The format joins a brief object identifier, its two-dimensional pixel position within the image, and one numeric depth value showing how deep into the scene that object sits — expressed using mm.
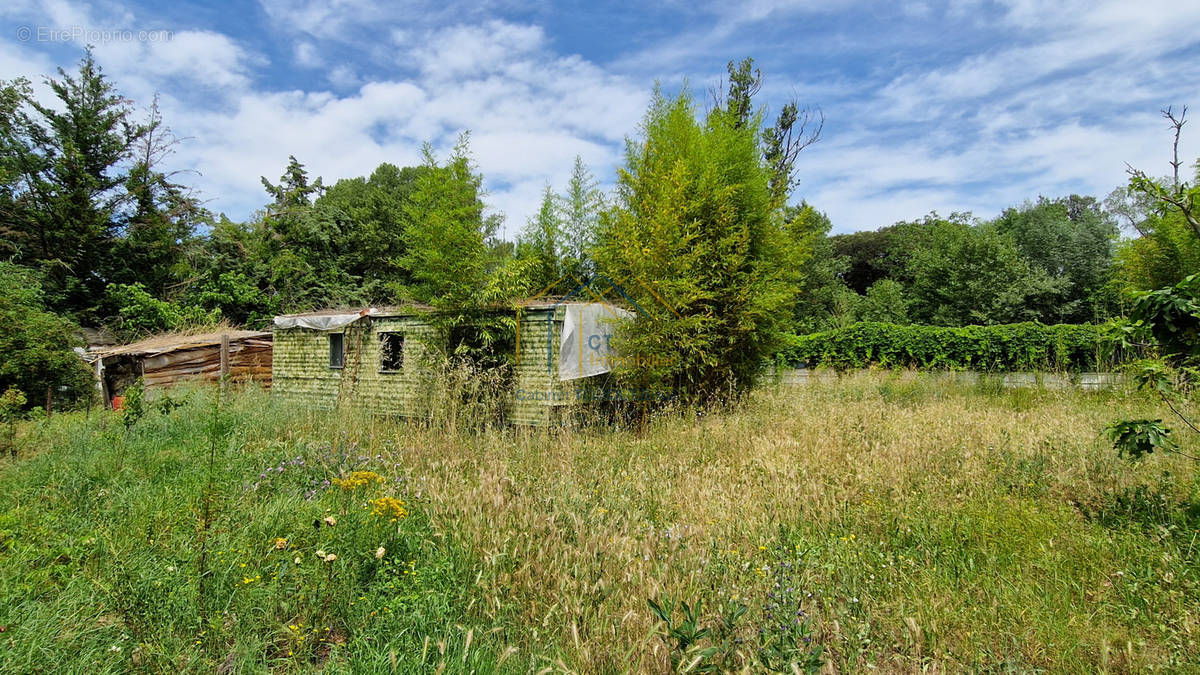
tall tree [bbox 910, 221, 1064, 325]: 22469
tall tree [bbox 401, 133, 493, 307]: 8008
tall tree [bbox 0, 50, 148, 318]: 15359
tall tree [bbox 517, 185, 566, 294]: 10461
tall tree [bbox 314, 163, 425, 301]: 19781
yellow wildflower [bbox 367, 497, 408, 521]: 2551
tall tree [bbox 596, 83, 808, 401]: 7047
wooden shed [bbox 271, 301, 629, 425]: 8172
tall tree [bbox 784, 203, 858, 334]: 23328
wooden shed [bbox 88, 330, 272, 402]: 12398
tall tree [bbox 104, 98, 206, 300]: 16891
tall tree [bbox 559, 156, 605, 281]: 10938
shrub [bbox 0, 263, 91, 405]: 8875
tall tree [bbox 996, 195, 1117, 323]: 24016
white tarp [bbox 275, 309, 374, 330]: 10547
